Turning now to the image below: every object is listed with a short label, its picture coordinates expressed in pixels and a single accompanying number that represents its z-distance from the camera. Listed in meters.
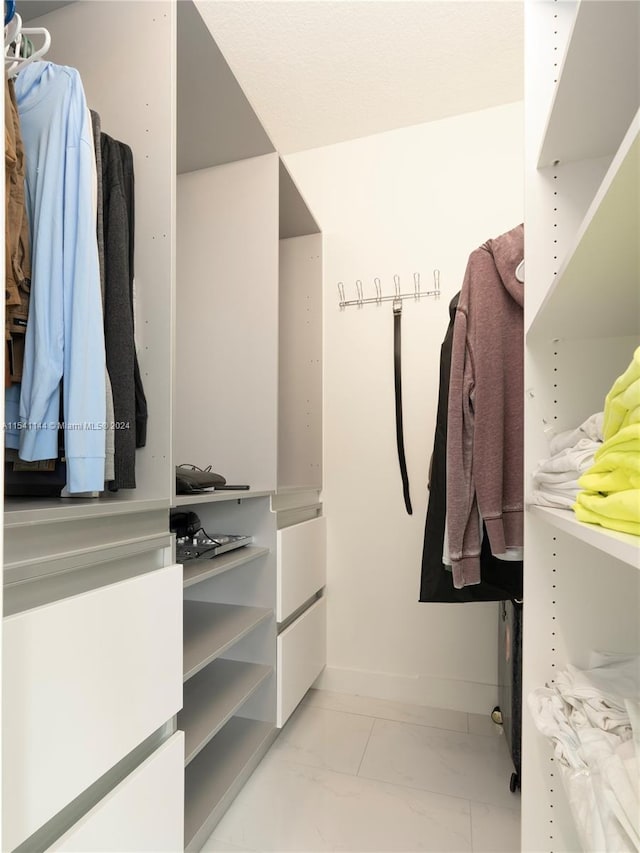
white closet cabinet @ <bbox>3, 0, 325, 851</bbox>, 0.72
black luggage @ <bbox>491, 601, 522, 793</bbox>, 1.43
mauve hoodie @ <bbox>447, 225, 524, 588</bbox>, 1.14
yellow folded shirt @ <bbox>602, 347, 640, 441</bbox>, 0.48
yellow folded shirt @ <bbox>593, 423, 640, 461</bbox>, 0.49
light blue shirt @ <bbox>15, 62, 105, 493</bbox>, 0.86
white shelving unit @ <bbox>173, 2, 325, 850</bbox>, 1.44
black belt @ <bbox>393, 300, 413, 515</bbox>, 2.05
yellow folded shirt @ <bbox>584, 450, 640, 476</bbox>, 0.50
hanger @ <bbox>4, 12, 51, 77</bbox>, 0.95
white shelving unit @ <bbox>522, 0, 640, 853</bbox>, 0.82
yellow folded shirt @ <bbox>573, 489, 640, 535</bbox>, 0.48
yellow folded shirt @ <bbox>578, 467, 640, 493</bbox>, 0.51
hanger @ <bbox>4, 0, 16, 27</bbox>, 0.98
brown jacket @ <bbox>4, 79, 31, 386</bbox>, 0.83
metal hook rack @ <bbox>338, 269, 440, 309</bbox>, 2.07
